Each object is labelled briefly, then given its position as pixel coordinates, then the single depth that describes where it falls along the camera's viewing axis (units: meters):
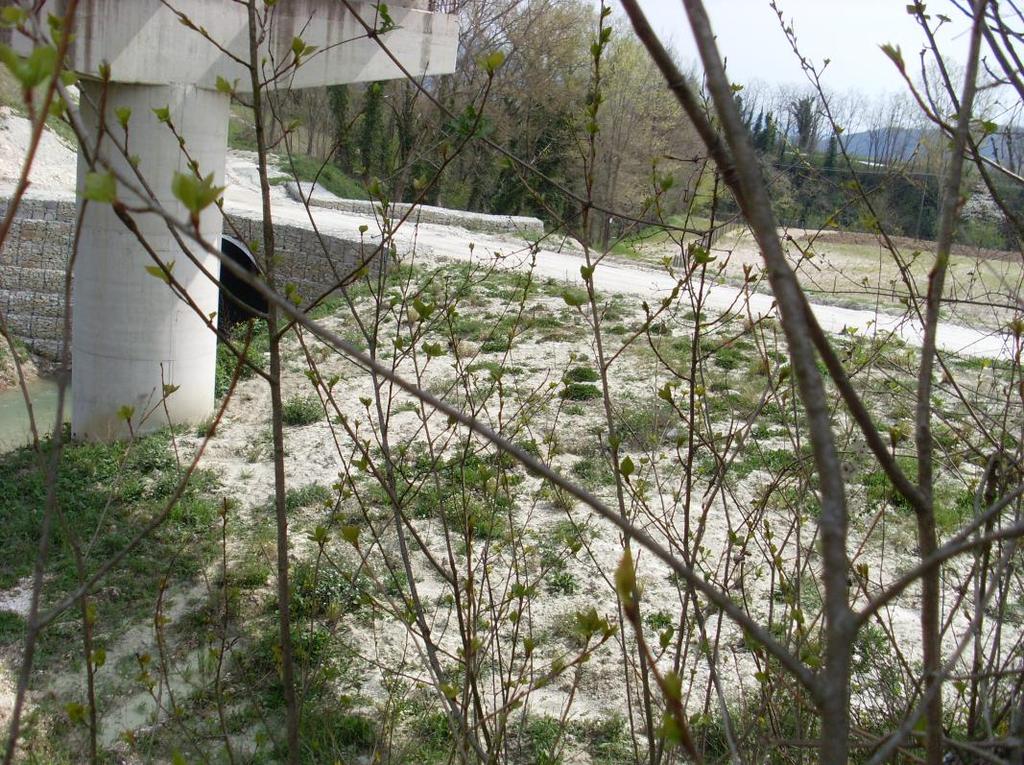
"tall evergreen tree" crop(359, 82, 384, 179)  25.27
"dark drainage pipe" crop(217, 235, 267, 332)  11.38
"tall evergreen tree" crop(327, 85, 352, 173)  23.41
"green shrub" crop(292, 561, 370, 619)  5.76
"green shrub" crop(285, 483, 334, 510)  7.11
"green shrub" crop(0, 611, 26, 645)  5.36
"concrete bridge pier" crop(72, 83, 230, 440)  8.13
